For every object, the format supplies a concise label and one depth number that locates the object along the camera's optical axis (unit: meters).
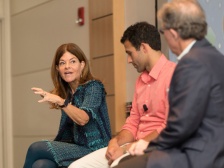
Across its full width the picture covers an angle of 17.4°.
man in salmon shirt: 3.88
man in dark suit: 2.68
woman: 4.12
